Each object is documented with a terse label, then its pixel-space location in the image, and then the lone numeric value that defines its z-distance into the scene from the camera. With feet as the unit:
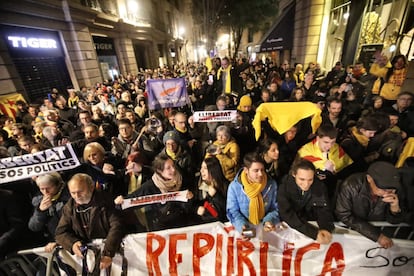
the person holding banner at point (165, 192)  8.25
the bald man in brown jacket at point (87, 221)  7.20
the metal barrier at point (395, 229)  7.09
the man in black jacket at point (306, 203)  7.09
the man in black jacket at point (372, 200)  6.49
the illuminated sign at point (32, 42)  27.09
